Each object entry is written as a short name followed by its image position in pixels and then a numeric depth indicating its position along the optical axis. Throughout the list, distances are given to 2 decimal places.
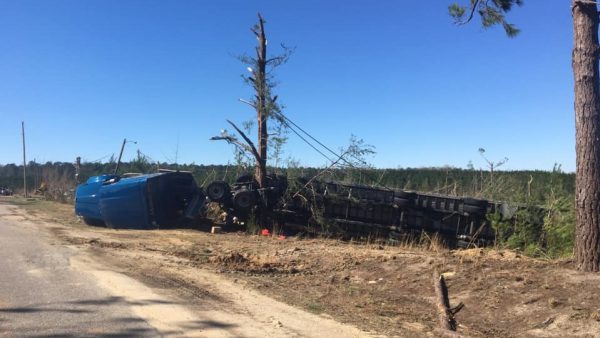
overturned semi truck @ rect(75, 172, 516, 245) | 15.61
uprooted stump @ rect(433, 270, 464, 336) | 6.87
